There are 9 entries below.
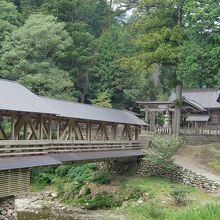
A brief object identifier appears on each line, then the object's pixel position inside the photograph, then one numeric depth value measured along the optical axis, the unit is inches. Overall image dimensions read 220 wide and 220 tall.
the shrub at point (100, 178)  1067.9
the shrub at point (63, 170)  1224.5
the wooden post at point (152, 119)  1580.0
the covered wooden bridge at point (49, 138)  661.9
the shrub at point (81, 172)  1131.3
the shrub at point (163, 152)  1051.9
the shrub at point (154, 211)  732.3
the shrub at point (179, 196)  848.9
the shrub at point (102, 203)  941.2
